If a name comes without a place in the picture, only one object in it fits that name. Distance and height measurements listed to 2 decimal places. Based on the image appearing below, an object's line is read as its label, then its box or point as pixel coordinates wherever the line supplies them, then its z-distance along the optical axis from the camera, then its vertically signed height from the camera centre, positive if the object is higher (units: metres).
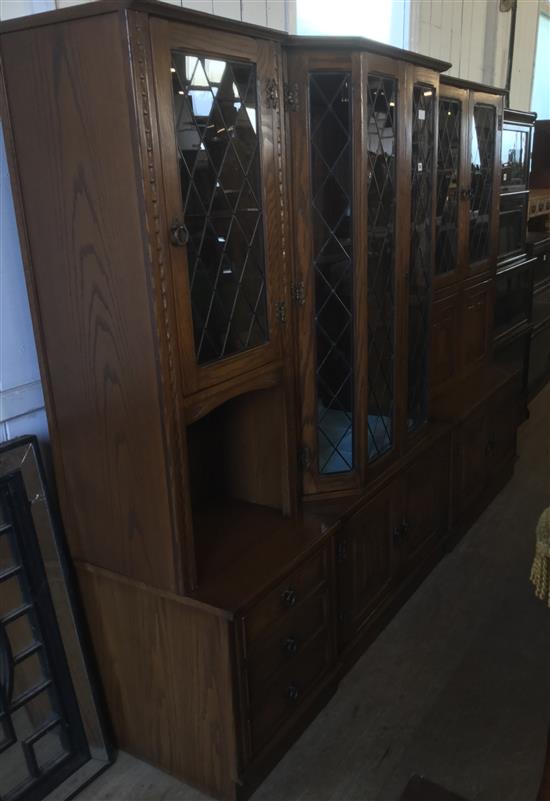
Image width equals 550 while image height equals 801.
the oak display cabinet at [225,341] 1.34 -0.41
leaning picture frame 1.61 -1.15
